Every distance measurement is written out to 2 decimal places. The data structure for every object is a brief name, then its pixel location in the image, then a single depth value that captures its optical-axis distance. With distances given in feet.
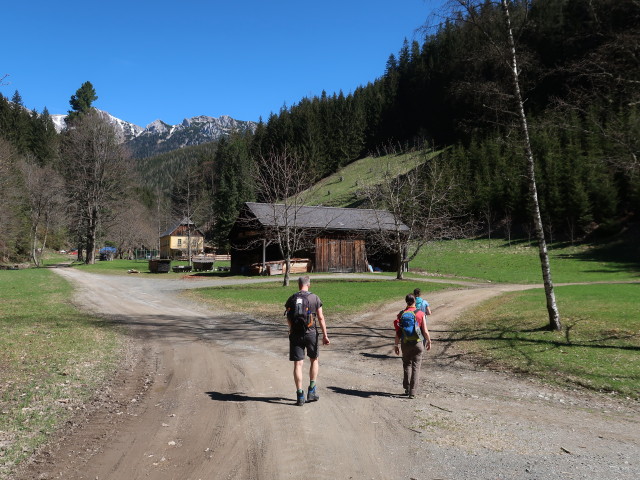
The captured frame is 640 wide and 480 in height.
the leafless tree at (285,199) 87.40
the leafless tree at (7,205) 130.52
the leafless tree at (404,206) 91.56
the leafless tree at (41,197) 165.68
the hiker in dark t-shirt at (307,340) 21.44
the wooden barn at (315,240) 117.29
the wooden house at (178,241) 266.67
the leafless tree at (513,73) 36.78
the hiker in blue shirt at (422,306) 26.67
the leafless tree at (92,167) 147.64
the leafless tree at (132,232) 235.20
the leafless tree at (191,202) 142.72
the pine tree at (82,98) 222.48
